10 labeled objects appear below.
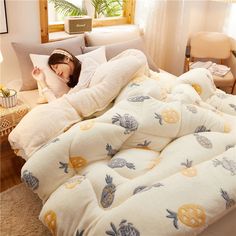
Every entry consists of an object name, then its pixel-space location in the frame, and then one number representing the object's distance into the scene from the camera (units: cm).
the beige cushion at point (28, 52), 234
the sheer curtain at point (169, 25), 309
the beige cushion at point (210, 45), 327
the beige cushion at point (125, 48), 256
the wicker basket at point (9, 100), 208
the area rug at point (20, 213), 177
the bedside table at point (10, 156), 205
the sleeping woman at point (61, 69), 223
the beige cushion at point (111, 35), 275
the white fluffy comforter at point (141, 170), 112
